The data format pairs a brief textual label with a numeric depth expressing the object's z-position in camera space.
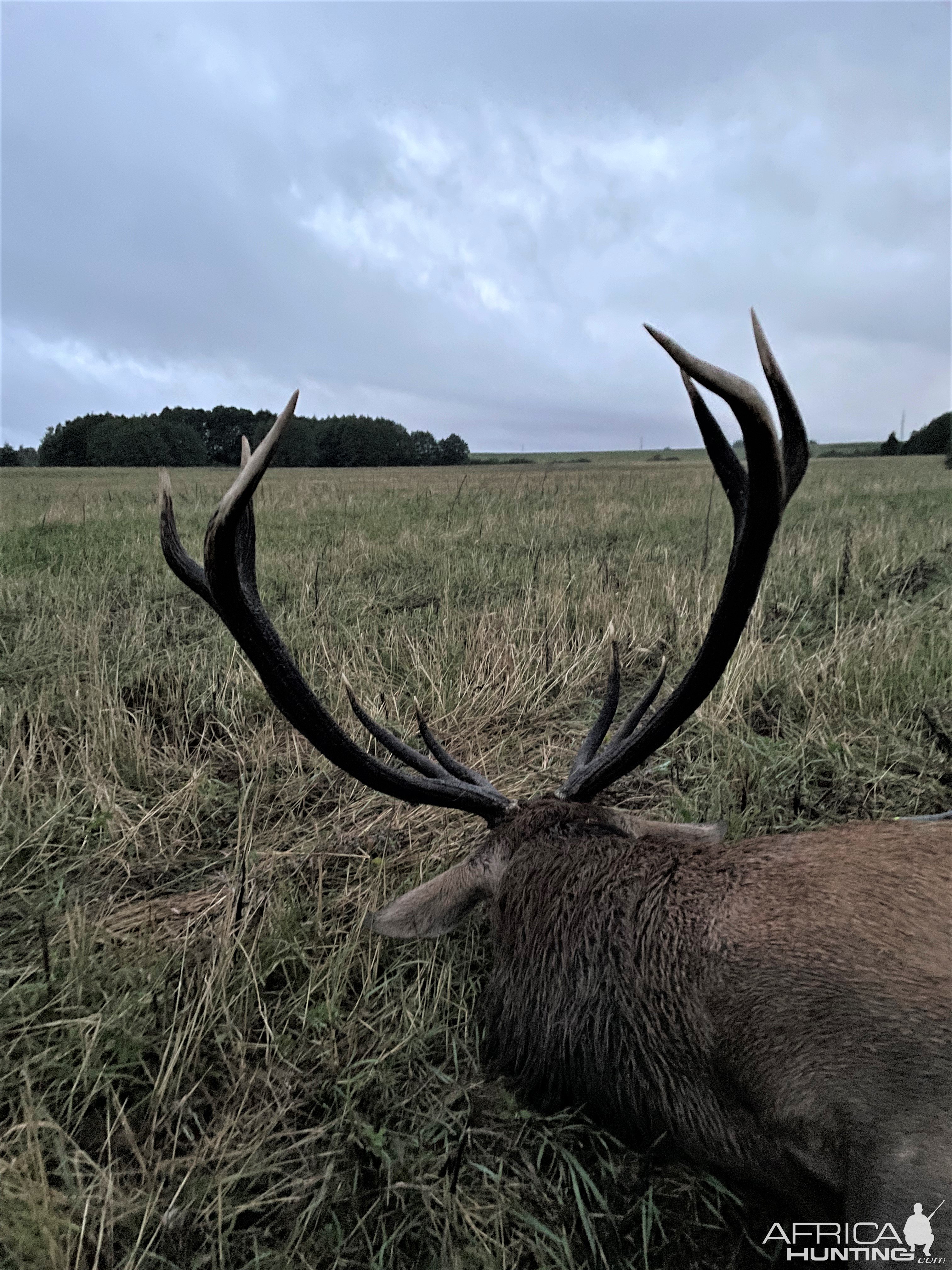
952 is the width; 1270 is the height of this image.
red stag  1.21
